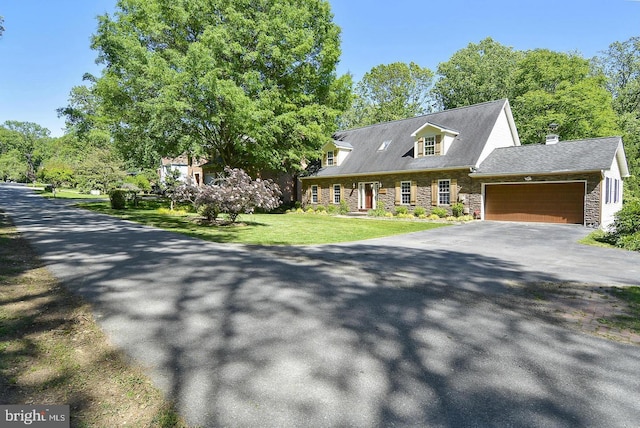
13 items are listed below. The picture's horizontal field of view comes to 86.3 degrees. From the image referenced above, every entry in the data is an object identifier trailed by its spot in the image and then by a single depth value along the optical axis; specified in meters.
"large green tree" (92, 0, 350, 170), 19.52
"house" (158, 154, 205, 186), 39.94
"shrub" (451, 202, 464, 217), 20.19
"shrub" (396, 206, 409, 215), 22.66
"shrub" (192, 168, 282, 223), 13.83
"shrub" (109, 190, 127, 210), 20.81
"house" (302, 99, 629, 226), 17.69
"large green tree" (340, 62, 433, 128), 41.62
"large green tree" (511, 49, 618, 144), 29.16
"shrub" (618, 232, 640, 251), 10.81
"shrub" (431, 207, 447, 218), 20.69
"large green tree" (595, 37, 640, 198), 32.69
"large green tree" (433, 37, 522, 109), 35.91
